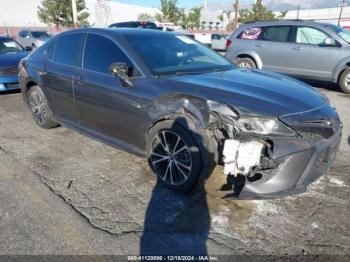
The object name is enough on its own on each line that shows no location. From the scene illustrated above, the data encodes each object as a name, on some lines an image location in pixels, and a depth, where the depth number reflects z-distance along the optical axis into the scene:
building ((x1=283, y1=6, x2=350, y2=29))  64.94
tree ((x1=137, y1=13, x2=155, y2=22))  53.00
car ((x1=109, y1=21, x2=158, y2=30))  20.54
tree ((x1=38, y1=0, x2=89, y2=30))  34.38
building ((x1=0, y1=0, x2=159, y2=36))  42.06
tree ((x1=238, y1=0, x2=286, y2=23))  42.81
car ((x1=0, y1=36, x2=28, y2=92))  8.27
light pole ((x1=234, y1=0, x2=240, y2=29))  37.44
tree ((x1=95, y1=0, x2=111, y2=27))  41.78
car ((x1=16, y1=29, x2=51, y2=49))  22.39
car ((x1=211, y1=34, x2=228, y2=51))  26.59
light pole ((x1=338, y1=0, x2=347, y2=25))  56.87
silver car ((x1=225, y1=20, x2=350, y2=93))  8.59
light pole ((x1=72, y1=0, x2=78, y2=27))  23.86
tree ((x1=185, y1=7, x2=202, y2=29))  48.55
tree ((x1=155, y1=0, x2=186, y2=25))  43.56
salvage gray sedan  2.99
